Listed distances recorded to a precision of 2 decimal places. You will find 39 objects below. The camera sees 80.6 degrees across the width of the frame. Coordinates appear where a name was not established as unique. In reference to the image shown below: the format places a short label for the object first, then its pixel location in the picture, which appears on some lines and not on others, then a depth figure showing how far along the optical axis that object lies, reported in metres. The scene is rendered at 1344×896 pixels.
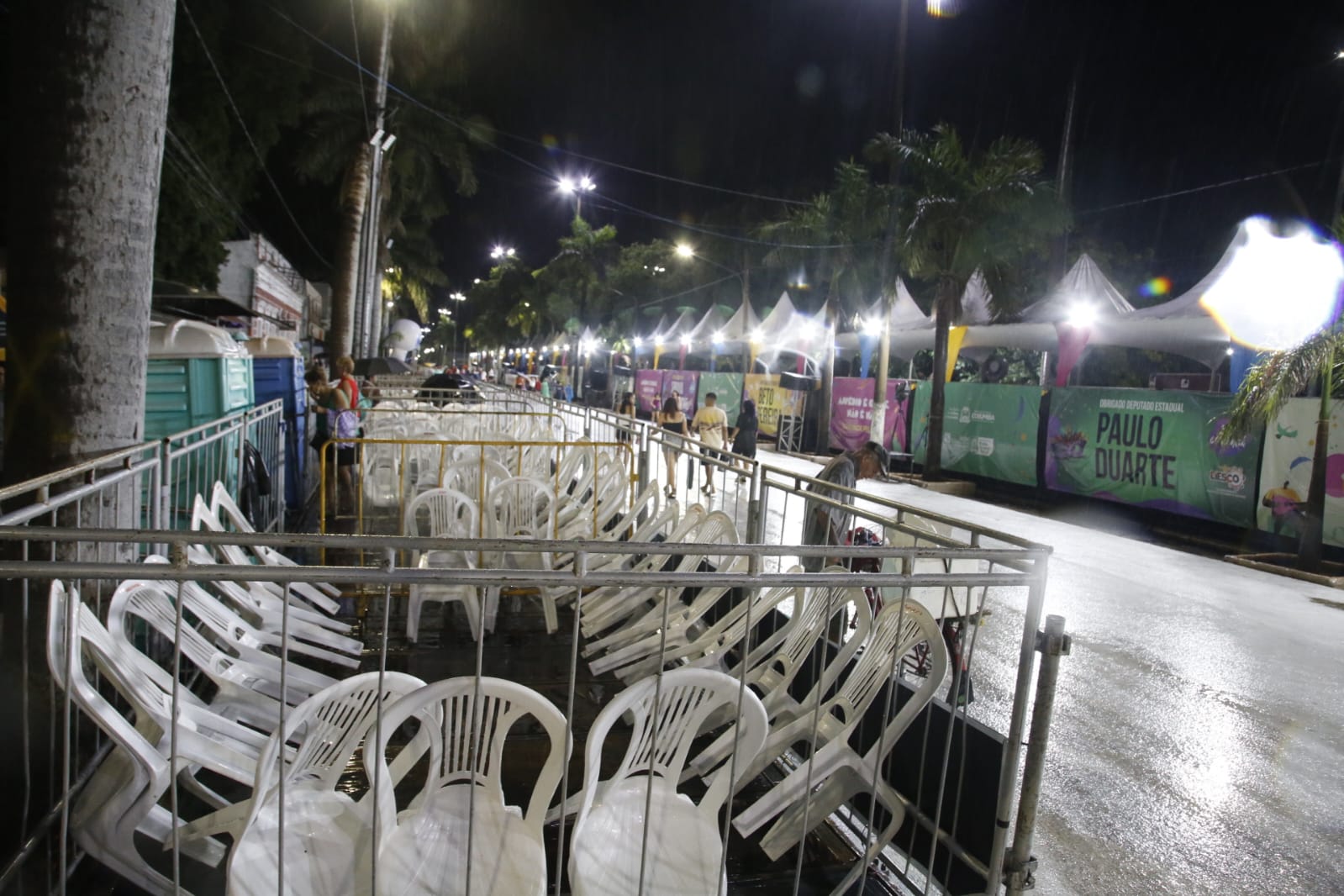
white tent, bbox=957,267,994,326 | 20.45
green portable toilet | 7.27
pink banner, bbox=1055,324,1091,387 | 17.89
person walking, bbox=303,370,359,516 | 9.92
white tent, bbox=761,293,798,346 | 25.39
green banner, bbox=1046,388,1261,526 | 11.81
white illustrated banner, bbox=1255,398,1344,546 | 10.20
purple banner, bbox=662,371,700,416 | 29.53
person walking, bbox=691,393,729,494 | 14.43
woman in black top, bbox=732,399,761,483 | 14.57
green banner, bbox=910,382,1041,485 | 15.84
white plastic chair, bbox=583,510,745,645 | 5.10
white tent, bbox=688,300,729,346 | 32.81
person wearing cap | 5.04
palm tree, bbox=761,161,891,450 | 19.88
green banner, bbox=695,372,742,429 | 26.75
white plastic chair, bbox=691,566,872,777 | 3.60
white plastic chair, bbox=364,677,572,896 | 2.35
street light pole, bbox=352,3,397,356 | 26.27
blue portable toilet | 10.62
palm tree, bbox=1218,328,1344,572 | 9.45
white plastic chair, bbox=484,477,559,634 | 6.39
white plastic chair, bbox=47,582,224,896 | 2.41
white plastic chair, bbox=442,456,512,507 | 7.47
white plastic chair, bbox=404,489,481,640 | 5.82
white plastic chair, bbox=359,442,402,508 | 10.11
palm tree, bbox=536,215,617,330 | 45.28
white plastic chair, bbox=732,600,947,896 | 3.05
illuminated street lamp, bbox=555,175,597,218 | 33.38
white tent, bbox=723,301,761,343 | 28.78
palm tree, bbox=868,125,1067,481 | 17.42
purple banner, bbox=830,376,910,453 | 20.30
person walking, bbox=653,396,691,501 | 14.59
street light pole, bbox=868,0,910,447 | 17.84
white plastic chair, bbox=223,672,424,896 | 2.27
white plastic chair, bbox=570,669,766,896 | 2.41
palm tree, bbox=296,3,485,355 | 25.48
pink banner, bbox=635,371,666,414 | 32.56
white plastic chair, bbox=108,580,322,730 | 2.92
